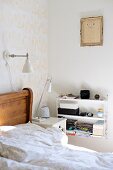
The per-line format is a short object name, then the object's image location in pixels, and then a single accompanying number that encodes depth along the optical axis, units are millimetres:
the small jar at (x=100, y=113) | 3286
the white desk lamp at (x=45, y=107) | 3318
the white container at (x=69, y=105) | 3399
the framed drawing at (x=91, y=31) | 3348
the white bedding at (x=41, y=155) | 1646
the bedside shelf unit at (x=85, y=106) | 3334
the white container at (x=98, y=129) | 3266
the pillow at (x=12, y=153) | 1768
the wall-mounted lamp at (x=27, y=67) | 2691
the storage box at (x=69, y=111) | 3395
